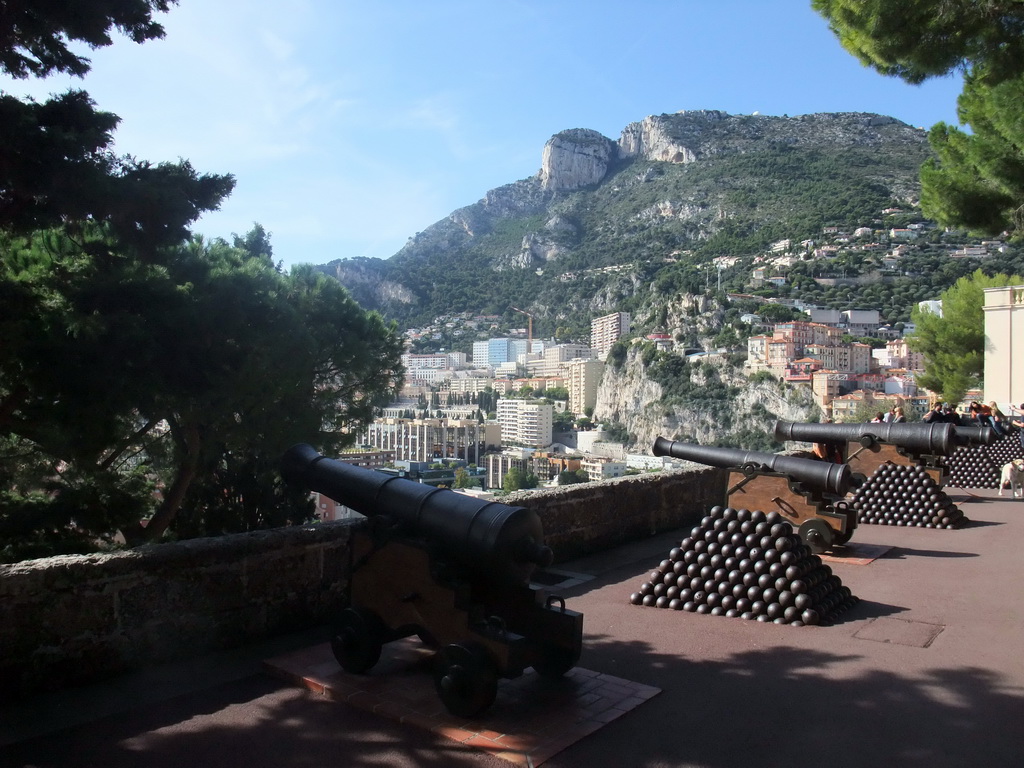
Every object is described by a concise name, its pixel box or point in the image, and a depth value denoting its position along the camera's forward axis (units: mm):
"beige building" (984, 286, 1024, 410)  18281
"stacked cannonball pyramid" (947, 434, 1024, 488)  12266
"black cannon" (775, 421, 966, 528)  8828
